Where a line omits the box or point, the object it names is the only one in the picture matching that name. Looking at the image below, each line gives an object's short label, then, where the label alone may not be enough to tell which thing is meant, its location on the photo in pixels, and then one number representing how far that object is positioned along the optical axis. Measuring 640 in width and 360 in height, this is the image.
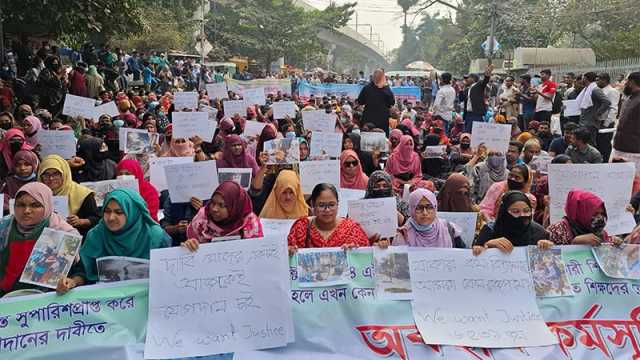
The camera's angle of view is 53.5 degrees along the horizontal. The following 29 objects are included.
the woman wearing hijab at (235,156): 6.63
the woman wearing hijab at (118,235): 3.54
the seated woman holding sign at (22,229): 3.56
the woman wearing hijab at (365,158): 7.87
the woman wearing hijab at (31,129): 7.51
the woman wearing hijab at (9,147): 6.66
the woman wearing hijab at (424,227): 3.86
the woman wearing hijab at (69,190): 4.75
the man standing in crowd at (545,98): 11.52
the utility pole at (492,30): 24.14
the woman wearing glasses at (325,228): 3.89
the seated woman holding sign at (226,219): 3.83
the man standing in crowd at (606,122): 9.17
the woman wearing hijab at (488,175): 6.25
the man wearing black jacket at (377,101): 9.38
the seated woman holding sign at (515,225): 3.83
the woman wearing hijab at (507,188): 5.30
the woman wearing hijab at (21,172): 5.22
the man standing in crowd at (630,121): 6.71
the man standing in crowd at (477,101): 10.58
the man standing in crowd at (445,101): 11.64
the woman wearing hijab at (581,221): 3.94
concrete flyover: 65.28
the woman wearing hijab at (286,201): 4.77
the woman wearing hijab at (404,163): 7.13
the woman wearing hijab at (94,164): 6.52
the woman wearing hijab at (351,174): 6.38
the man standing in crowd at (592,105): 9.08
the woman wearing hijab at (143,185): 5.52
